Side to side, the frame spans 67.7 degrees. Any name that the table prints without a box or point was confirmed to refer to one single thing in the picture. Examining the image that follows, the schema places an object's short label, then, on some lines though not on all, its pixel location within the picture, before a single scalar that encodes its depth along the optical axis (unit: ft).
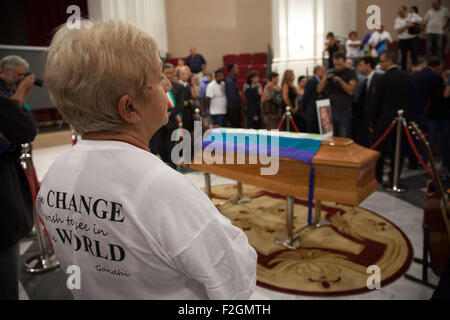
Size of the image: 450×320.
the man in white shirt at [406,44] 12.85
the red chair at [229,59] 40.04
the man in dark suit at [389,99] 14.02
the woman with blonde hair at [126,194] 2.19
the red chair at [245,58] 38.45
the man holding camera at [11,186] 5.38
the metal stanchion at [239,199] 12.97
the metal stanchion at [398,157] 14.06
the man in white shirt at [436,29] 10.93
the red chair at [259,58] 37.65
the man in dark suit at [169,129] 16.55
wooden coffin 7.96
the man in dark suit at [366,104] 15.88
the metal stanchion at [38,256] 8.99
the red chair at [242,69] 32.79
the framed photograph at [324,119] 8.12
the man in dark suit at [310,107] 15.97
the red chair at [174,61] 39.40
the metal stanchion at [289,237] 9.36
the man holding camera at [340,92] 15.44
